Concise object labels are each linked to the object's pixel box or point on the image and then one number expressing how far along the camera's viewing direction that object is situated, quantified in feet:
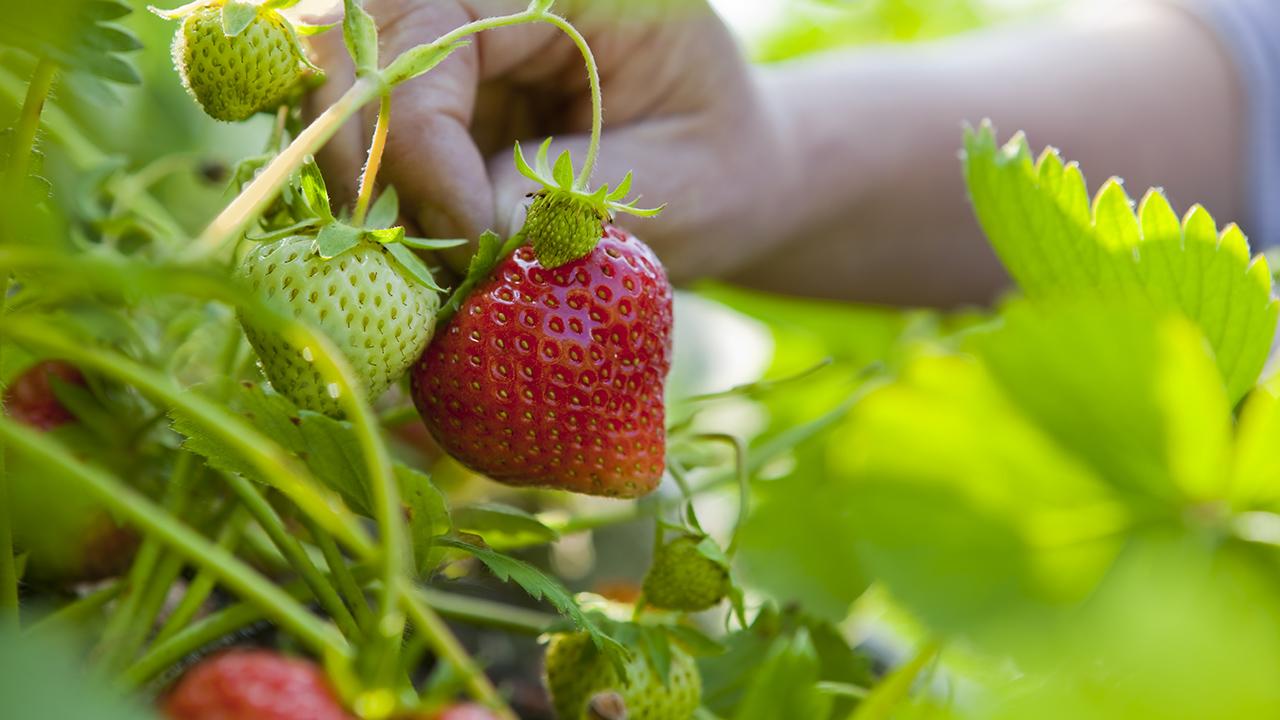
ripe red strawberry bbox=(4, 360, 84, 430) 1.49
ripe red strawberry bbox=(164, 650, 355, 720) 0.71
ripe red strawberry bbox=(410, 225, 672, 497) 1.31
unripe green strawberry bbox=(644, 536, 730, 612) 1.36
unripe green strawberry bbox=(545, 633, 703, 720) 1.34
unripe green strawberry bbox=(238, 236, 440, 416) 1.16
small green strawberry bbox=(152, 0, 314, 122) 1.18
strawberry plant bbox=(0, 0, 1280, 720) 0.74
